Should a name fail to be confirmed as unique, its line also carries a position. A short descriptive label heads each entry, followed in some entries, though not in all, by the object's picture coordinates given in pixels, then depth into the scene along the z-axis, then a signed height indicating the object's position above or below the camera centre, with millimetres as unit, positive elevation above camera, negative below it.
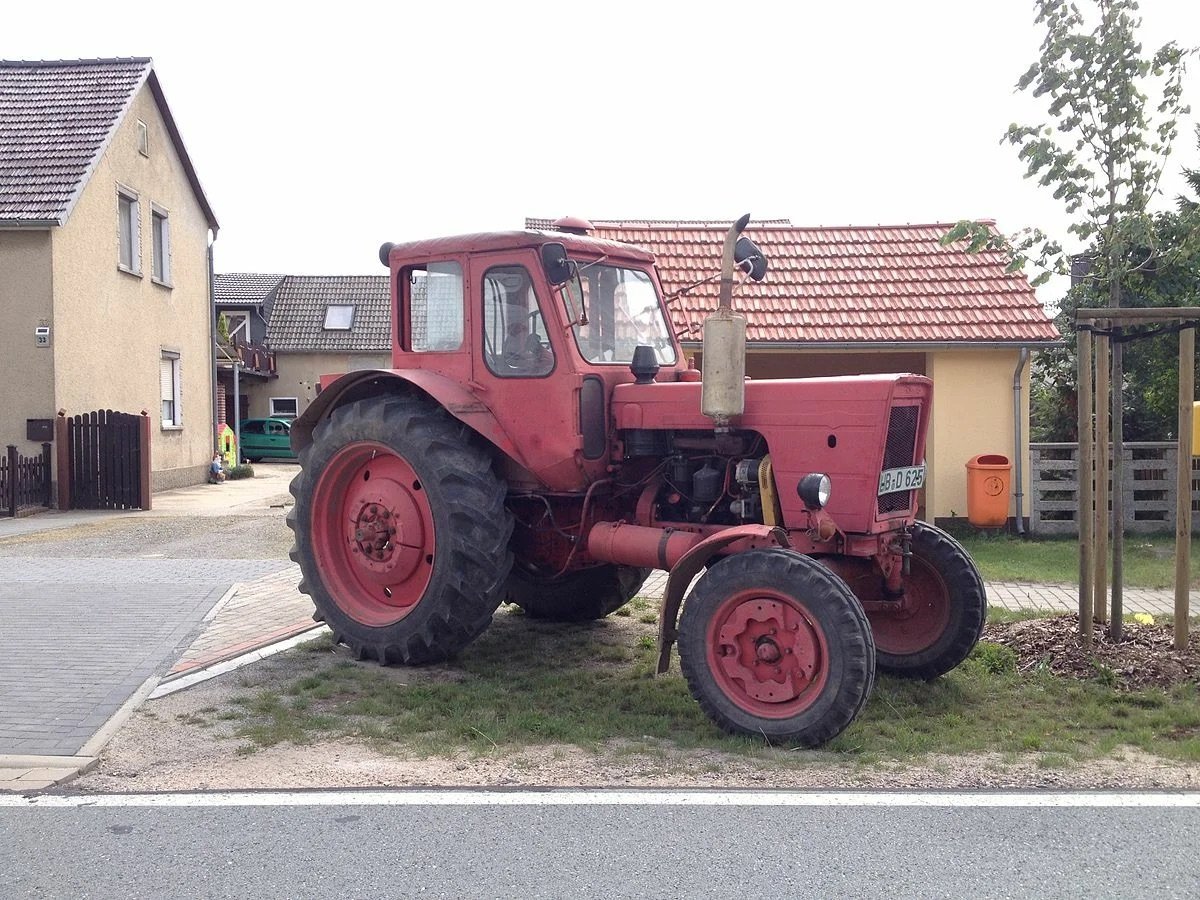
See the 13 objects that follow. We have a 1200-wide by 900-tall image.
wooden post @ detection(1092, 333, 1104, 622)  7148 -313
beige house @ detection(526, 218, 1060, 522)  14031 +1036
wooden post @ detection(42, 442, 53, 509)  17500 -796
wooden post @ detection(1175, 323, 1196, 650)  6648 -491
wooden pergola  6738 -312
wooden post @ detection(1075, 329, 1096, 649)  7215 -371
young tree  7812 +1922
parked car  35219 -686
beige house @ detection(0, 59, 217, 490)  17406 +2586
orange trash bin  13633 -922
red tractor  5703 -414
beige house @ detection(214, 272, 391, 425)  40781 +3077
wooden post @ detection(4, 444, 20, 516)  16578 -948
